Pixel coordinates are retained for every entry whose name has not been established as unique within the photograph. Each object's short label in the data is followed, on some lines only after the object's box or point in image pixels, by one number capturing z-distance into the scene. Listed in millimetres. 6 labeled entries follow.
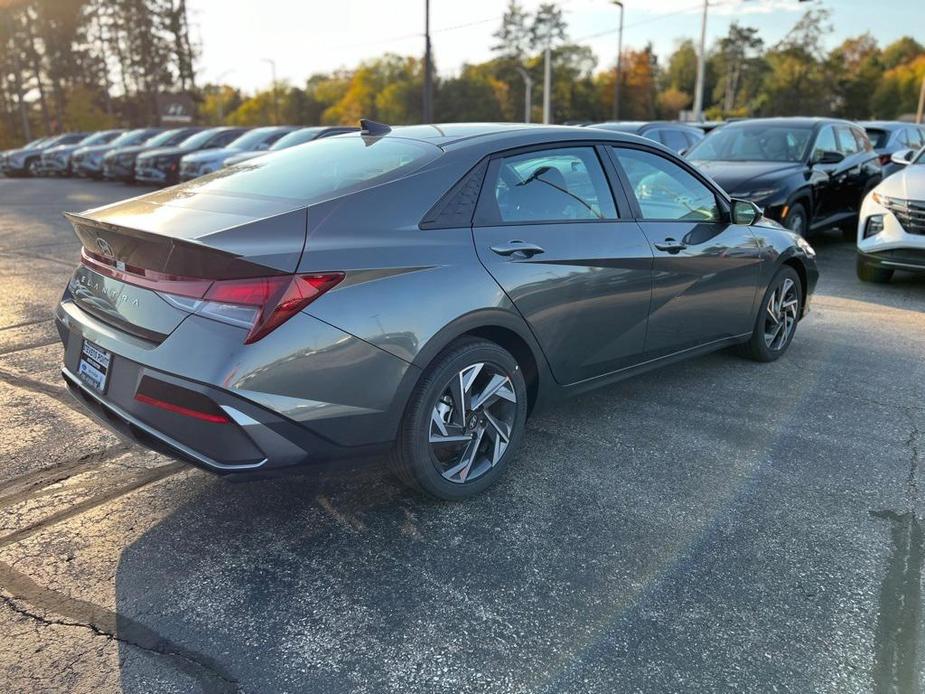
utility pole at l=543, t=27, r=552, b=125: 39391
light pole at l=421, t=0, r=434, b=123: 28922
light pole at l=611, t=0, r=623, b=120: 43000
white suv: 6969
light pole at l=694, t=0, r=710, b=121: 35719
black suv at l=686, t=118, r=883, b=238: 8133
